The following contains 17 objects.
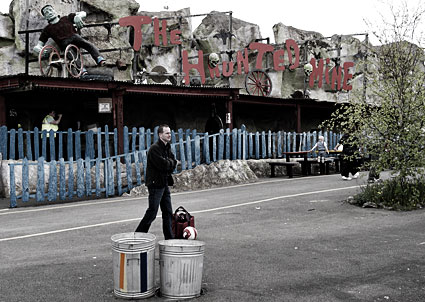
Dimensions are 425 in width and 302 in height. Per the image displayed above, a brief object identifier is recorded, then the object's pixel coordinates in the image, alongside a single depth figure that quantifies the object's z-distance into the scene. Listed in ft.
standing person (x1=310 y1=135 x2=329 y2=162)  61.11
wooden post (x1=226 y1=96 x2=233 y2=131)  60.53
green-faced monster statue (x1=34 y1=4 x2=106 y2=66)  63.87
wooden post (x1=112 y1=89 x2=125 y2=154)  50.39
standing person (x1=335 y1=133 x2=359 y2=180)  50.39
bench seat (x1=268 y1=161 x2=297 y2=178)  56.70
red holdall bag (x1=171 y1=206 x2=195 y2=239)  22.56
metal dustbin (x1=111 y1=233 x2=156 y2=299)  14.89
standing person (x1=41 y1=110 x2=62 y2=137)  54.61
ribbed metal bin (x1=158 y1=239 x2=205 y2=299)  14.85
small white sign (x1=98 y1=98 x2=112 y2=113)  50.47
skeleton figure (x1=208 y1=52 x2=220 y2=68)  86.63
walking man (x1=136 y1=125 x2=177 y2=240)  21.79
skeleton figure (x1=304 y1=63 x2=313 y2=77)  98.84
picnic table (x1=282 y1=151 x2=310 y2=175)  59.51
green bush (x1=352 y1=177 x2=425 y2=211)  32.65
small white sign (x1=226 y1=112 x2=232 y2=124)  60.44
